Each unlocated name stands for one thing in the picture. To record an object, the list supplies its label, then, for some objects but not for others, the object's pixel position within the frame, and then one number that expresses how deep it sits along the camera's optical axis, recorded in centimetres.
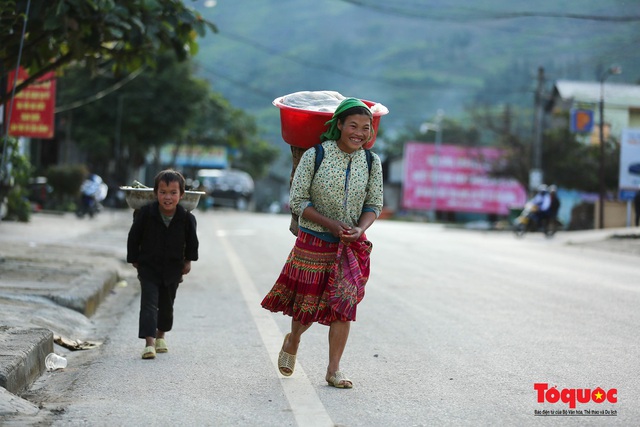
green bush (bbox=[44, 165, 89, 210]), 3178
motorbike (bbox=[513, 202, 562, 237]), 3002
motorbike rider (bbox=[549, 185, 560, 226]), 3033
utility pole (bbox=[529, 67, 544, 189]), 3934
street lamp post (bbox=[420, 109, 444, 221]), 6383
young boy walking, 694
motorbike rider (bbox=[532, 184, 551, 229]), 3022
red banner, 2284
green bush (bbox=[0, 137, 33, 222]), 1872
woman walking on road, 581
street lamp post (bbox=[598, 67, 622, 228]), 3644
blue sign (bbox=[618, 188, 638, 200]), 3724
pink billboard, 6366
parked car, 5288
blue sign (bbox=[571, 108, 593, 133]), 4103
